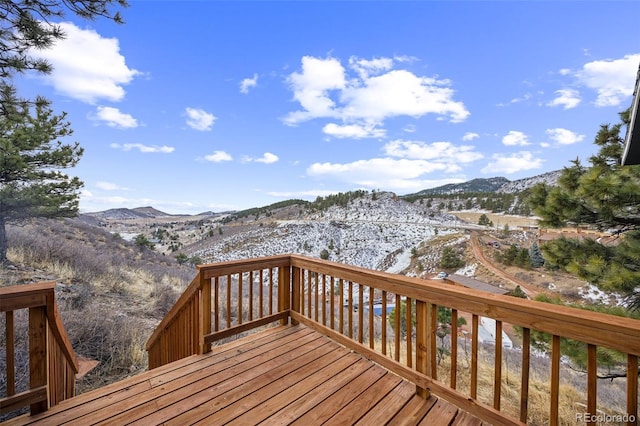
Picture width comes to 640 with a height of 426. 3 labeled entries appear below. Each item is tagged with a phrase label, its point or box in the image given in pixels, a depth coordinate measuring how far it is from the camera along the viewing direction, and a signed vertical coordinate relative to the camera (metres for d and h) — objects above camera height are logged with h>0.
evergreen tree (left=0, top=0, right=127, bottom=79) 2.68 +1.95
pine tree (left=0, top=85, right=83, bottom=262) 6.59 +1.20
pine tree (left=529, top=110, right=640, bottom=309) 2.86 -0.01
